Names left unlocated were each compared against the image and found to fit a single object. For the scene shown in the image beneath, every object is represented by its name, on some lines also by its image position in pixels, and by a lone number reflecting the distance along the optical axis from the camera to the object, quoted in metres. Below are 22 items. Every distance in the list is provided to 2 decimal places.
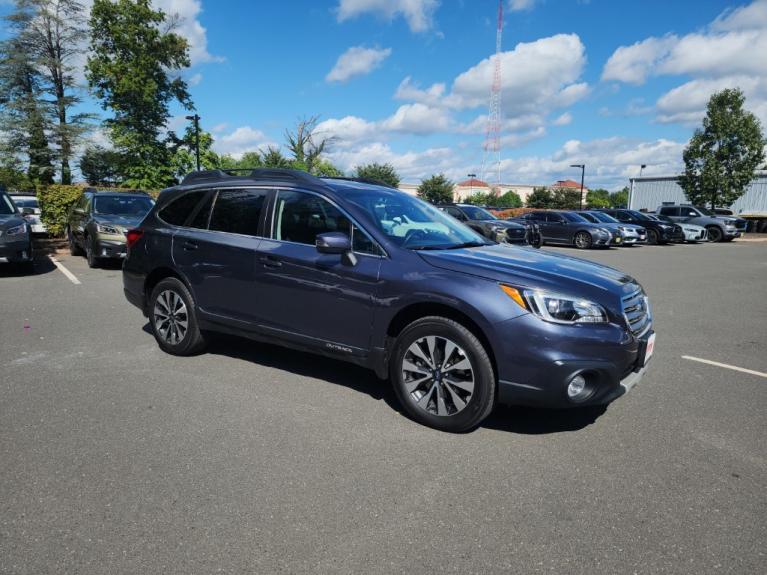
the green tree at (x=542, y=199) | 85.12
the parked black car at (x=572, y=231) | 21.84
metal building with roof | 54.31
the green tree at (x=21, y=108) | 30.70
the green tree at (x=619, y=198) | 140.11
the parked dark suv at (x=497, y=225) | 18.58
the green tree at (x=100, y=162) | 33.56
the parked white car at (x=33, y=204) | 17.08
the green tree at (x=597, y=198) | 116.91
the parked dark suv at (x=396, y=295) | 3.36
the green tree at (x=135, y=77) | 35.25
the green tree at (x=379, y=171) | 82.19
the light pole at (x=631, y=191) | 68.31
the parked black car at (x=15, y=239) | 9.88
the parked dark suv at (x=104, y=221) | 11.23
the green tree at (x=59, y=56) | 31.20
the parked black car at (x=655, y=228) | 25.61
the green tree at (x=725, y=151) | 37.44
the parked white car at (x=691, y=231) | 25.83
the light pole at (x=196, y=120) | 37.09
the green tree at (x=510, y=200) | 115.88
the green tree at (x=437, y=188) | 87.94
